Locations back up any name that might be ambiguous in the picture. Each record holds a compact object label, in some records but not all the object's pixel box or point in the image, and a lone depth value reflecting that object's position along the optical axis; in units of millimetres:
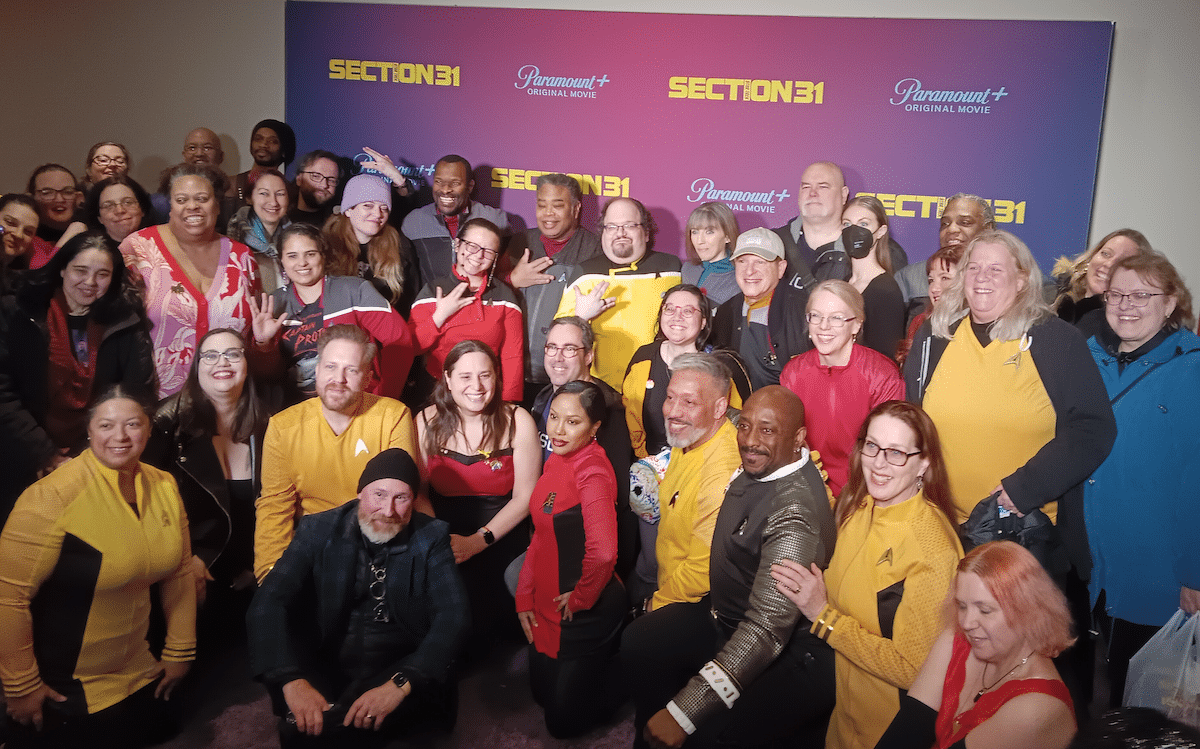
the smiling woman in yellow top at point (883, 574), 2369
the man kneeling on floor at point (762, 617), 2525
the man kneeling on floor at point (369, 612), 2828
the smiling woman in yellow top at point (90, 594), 2812
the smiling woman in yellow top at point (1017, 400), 2779
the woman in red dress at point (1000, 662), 1971
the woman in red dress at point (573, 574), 3137
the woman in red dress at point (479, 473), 3553
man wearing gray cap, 3699
